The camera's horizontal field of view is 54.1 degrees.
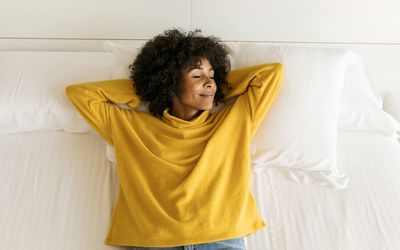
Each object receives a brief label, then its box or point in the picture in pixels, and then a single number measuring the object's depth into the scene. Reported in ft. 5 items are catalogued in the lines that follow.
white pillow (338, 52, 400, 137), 4.83
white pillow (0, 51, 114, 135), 4.60
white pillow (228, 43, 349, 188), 4.26
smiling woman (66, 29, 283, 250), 3.67
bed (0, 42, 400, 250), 3.92
